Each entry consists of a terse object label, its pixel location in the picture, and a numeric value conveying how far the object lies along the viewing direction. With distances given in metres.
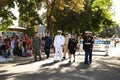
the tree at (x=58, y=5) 21.70
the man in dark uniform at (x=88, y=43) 10.88
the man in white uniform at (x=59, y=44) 11.72
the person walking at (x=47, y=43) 13.19
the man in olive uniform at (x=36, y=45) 12.02
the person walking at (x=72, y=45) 11.38
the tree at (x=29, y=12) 19.88
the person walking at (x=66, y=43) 12.99
